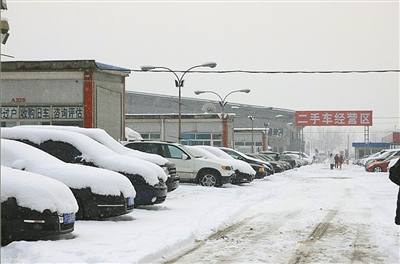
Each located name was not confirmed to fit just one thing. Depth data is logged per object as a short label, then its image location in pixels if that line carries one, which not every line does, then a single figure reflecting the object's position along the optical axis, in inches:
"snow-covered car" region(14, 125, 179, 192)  605.6
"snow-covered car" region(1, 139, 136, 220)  413.7
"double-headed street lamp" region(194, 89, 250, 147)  2098.4
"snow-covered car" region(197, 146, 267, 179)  1050.9
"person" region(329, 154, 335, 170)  2128.0
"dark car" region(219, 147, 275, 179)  1147.3
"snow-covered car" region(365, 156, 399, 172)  1630.2
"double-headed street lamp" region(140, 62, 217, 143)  1307.8
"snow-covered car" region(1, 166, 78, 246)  323.3
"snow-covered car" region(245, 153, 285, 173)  1525.6
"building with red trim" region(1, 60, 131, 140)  1082.7
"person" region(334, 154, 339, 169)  2266.0
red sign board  2942.9
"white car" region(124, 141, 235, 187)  815.1
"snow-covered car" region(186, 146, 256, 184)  952.9
